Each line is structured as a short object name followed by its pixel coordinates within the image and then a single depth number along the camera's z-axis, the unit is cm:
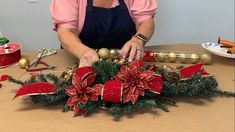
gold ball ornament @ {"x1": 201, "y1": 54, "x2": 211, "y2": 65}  101
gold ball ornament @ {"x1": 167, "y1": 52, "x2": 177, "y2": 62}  102
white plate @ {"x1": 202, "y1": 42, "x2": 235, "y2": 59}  104
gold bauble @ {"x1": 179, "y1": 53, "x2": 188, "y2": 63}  102
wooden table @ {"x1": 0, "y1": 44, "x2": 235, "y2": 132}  68
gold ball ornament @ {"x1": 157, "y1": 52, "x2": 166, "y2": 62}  103
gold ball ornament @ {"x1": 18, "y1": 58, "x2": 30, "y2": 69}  101
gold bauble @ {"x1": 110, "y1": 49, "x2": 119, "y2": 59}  91
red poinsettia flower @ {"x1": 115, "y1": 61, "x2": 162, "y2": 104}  73
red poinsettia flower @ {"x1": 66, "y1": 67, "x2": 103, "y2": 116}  73
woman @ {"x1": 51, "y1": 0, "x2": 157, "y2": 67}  101
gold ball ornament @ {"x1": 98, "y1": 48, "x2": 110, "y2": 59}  90
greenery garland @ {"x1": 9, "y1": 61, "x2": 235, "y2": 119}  73
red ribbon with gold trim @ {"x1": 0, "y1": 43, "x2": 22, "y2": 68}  103
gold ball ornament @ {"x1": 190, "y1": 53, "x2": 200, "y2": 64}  101
